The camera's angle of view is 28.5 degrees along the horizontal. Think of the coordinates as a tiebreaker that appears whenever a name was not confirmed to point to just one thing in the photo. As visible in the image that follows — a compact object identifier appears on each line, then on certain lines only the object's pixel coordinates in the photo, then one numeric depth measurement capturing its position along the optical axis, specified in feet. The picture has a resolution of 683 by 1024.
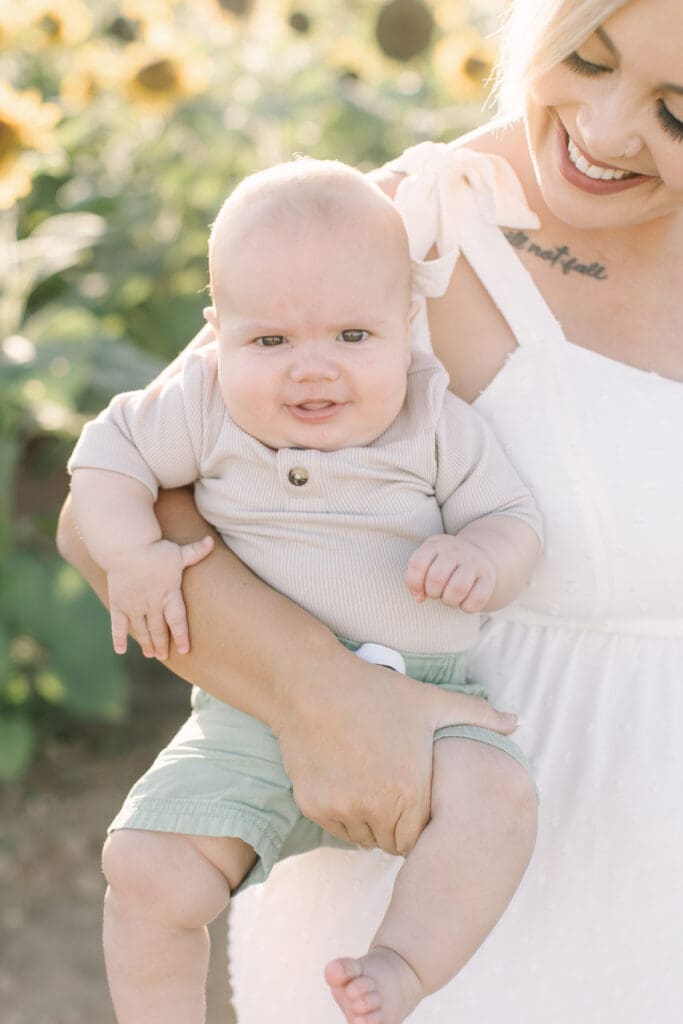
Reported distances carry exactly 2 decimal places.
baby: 5.58
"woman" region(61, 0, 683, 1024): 5.67
